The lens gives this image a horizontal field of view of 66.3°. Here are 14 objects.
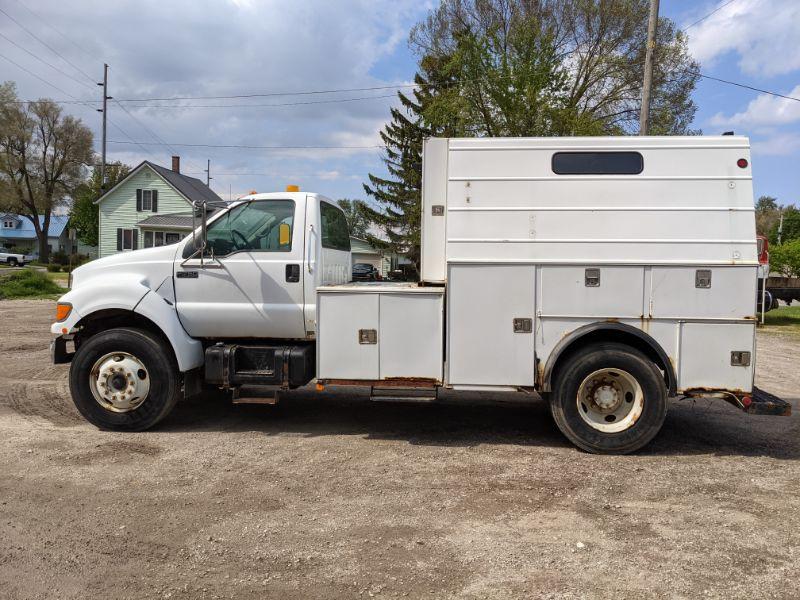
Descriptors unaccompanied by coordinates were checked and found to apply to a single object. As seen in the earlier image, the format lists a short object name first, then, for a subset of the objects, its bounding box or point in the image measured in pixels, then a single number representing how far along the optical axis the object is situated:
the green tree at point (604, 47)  25.56
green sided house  43.88
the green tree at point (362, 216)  37.38
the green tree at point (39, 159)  54.34
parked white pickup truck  59.09
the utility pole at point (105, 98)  38.88
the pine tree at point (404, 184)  34.00
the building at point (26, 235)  79.31
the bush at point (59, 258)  56.75
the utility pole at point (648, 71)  14.67
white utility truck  5.48
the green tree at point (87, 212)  52.91
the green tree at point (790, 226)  71.47
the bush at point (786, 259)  25.73
